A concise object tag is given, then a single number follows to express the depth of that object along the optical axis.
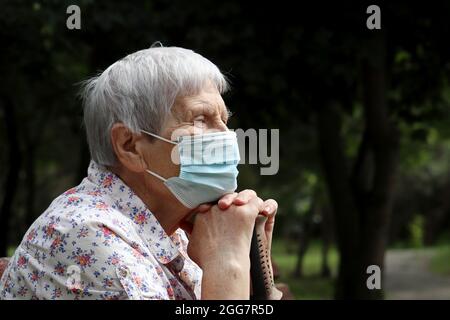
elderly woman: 2.47
